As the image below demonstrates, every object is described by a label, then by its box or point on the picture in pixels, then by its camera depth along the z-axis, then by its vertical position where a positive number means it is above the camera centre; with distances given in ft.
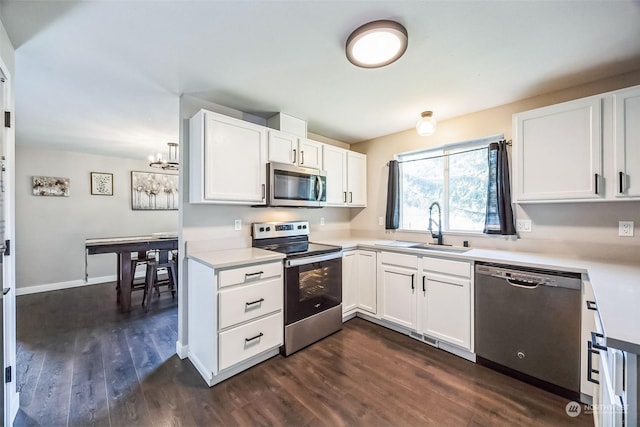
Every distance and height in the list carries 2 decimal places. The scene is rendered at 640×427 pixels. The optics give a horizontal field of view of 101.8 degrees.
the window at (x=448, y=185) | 9.12 +1.08
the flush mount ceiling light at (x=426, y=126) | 8.22 +2.76
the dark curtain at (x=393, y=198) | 11.02 +0.64
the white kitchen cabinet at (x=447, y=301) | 7.29 -2.59
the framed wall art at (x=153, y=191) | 16.60 +1.50
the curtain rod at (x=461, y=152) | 8.28 +2.23
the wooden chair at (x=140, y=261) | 12.07 -2.27
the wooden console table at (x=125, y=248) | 11.06 -1.53
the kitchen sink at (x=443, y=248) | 8.43 -1.21
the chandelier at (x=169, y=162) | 11.62 +2.34
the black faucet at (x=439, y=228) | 9.71 -0.57
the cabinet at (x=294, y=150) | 8.58 +2.24
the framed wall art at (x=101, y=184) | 15.29 +1.79
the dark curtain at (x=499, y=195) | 8.07 +0.59
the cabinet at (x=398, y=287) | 8.43 -2.54
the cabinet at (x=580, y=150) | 5.87 +1.57
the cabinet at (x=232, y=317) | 6.26 -2.69
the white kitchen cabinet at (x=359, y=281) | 9.60 -2.58
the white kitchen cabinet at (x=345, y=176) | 10.55 +1.61
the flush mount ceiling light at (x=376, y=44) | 4.78 +3.38
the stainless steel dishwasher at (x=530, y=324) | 5.76 -2.69
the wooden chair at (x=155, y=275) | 11.78 -2.92
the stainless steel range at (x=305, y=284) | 7.59 -2.26
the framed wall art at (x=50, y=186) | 13.73 +1.50
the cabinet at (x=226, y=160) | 7.04 +1.54
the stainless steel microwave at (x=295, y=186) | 8.36 +0.94
